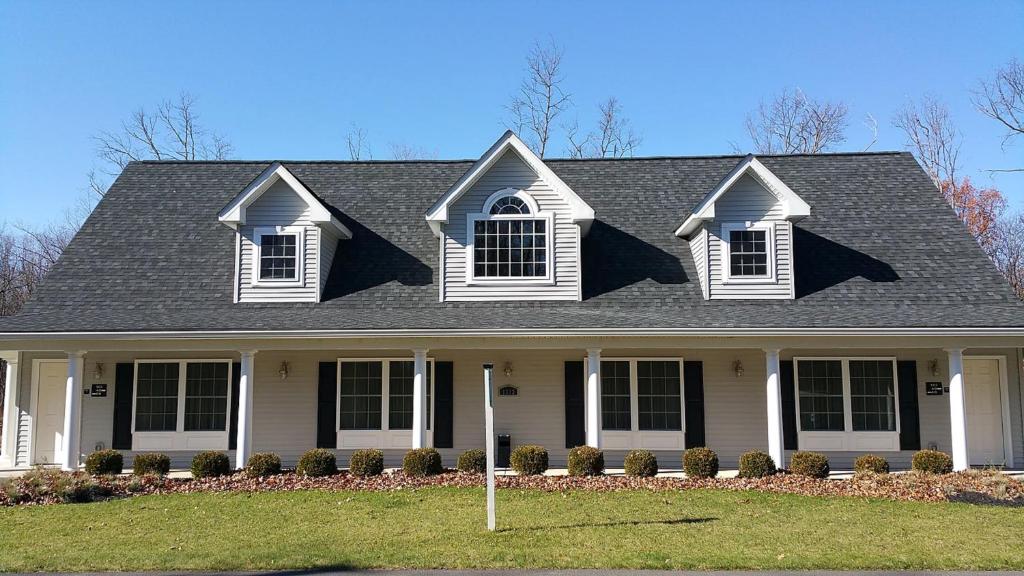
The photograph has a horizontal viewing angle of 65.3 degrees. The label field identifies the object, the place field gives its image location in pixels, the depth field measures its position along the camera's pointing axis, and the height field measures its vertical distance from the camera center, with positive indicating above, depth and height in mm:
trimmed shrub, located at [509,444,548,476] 14133 -1532
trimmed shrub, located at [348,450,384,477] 14086 -1564
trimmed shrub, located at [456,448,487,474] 14219 -1560
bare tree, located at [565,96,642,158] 36312 +11309
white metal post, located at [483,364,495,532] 10031 -721
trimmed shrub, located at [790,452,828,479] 13812 -1573
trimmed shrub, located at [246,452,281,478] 14016 -1600
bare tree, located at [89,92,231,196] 34750 +9859
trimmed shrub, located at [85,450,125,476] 14156 -1573
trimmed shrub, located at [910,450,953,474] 13969 -1549
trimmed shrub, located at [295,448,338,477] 14078 -1574
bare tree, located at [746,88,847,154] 36469 +10989
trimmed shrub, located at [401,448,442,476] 13984 -1544
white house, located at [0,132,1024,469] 15578 +485
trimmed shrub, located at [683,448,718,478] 13961 -1565
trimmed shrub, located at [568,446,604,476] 13984 -1536
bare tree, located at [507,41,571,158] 33928 +10441
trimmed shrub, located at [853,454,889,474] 14047 -1601
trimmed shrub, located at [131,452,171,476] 14109 -1588
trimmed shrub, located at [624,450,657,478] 14055 -1589
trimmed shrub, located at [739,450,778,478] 13820 -1578
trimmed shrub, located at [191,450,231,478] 14023 -1582
